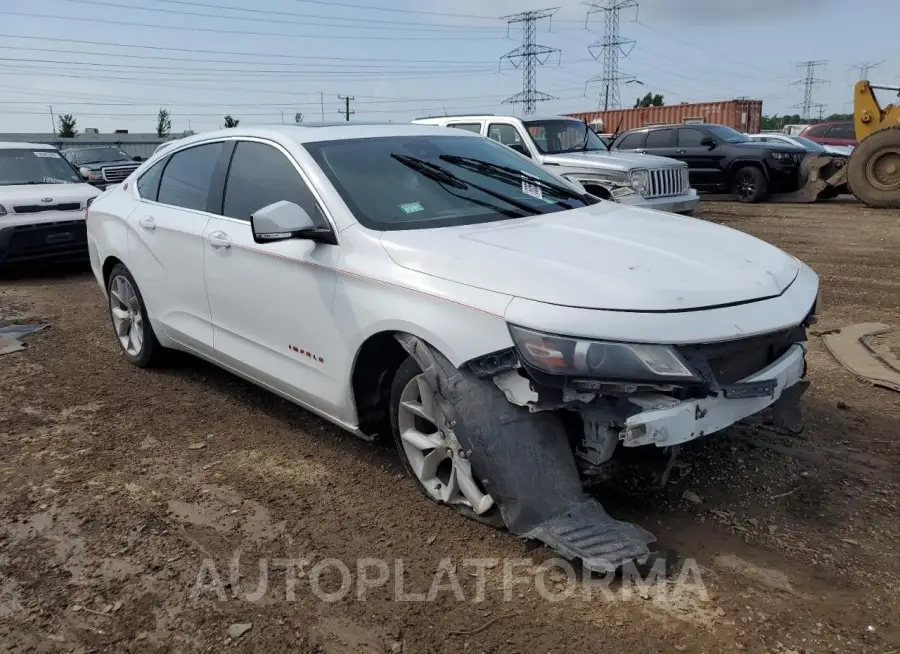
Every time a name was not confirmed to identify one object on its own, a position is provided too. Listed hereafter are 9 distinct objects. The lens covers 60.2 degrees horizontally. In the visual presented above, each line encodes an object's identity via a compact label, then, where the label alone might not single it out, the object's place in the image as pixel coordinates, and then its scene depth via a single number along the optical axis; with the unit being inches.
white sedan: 109.3
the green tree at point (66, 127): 2169.0
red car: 828.0
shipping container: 1192.8
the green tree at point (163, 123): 2468.0
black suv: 616.7
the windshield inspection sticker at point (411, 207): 144.6
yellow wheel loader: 531.5
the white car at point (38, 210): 370.3
